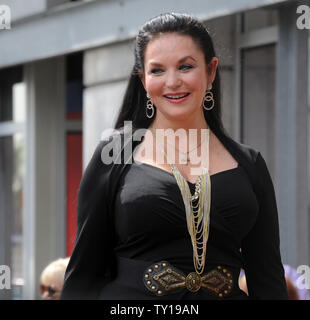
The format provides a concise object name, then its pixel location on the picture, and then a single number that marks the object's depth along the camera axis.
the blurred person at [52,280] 6.20
